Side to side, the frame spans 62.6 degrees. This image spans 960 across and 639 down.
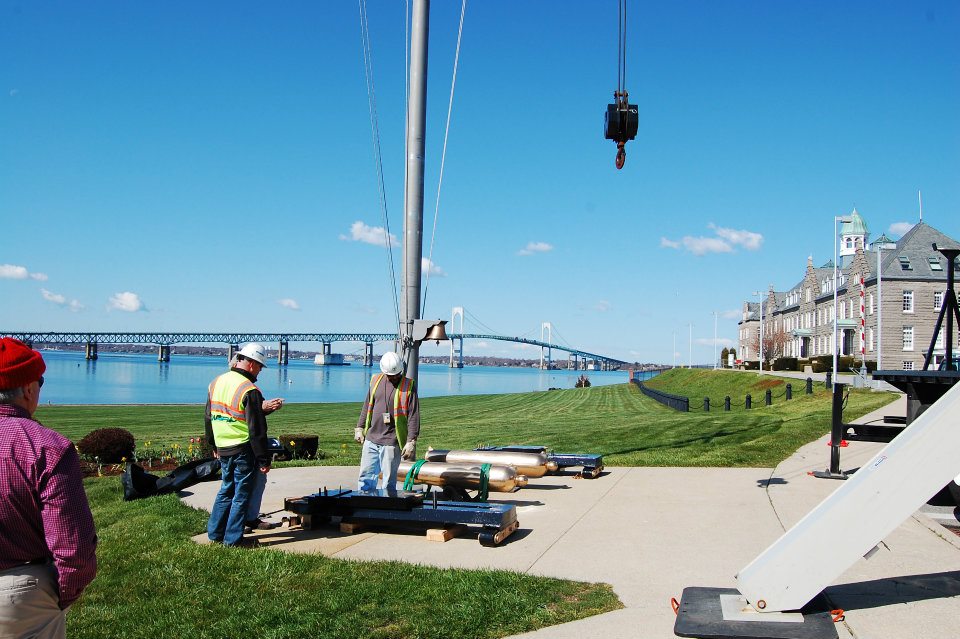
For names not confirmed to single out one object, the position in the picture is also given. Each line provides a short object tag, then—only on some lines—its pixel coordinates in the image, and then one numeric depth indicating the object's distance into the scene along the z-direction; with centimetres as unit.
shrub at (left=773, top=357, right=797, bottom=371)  6744
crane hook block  1131
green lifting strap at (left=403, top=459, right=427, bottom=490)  940
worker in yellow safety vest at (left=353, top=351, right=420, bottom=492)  898
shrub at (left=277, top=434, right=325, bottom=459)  1571
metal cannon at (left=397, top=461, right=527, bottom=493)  937
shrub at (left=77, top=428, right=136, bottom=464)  1403
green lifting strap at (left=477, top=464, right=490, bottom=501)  909
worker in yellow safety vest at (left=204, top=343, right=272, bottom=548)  732
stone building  6618
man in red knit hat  295
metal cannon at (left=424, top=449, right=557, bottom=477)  1083
